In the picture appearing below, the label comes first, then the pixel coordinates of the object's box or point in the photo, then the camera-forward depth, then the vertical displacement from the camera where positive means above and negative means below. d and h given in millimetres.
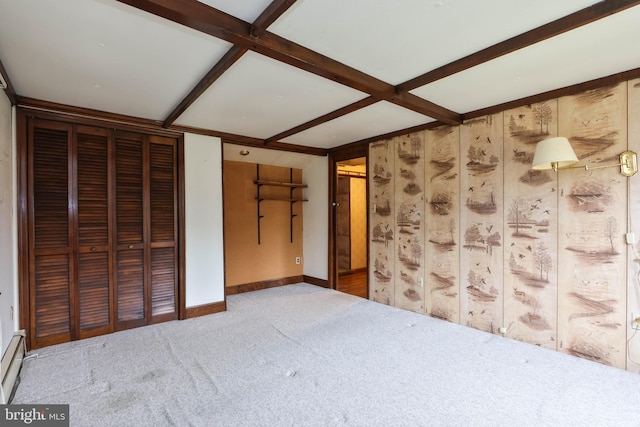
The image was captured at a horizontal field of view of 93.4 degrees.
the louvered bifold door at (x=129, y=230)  3332 -204
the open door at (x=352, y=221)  6492 -256
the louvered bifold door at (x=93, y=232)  3127 -215
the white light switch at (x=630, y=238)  2387 -244
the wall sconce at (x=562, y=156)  2393 +421
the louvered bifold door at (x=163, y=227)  3545 -190
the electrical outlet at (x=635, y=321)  2369 -895
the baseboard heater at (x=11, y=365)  2076 -1170
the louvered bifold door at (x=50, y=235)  2895 -224
